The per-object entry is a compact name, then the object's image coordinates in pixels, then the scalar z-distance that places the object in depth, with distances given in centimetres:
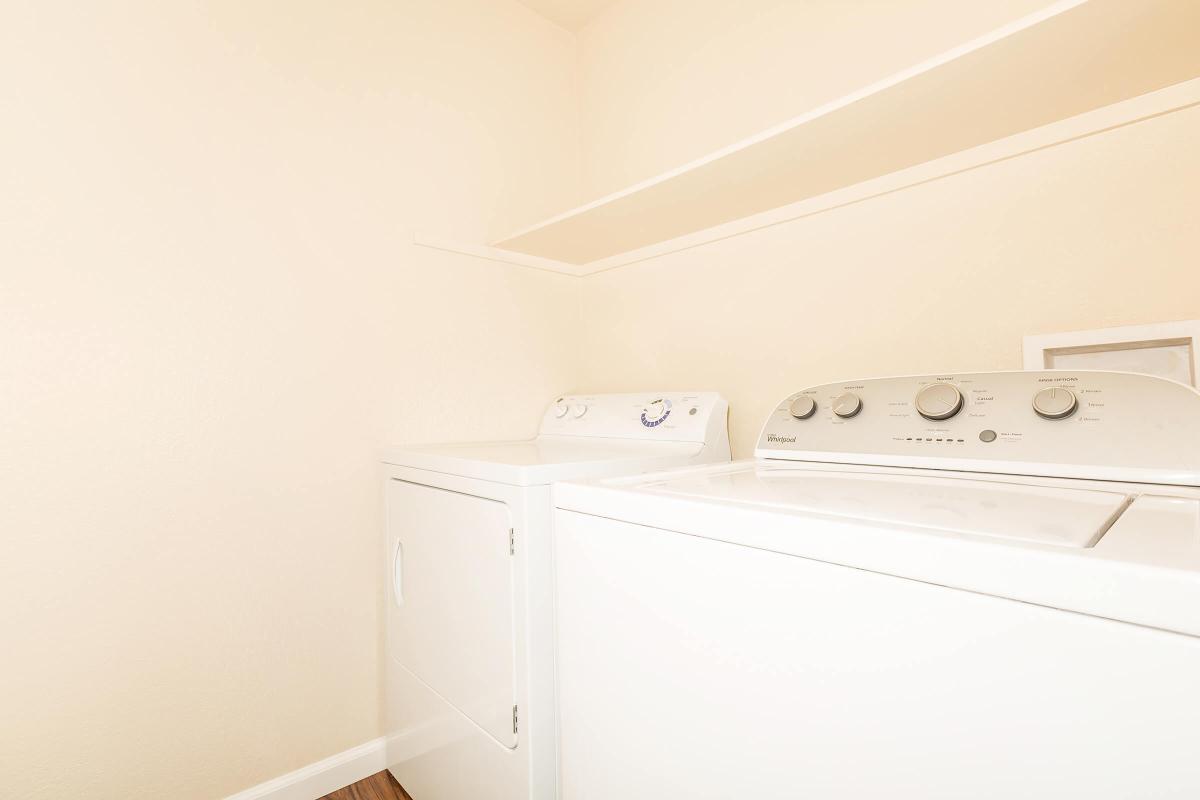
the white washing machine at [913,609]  43
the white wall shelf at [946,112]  85
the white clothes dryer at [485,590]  101
